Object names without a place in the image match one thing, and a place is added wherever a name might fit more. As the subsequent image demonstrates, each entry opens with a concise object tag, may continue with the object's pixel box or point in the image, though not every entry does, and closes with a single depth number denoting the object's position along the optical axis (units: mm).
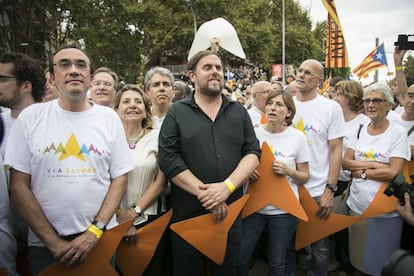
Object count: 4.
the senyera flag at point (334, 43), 9898
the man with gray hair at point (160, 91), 3389
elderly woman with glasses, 3078
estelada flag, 10344
